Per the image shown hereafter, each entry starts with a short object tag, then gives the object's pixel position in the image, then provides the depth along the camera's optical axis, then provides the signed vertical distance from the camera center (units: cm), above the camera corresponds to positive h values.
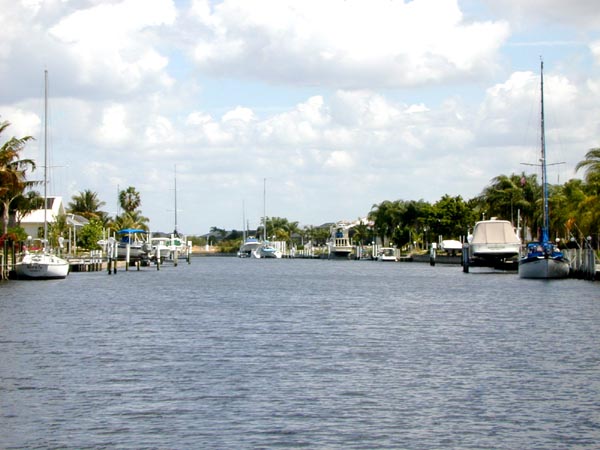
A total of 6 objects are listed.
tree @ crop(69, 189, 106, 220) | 16675 +836
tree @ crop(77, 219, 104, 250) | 13012 +259
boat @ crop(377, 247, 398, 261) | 18988 +4
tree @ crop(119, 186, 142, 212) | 18250 +982
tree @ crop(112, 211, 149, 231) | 16725 +570
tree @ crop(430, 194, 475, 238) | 17225 +641
